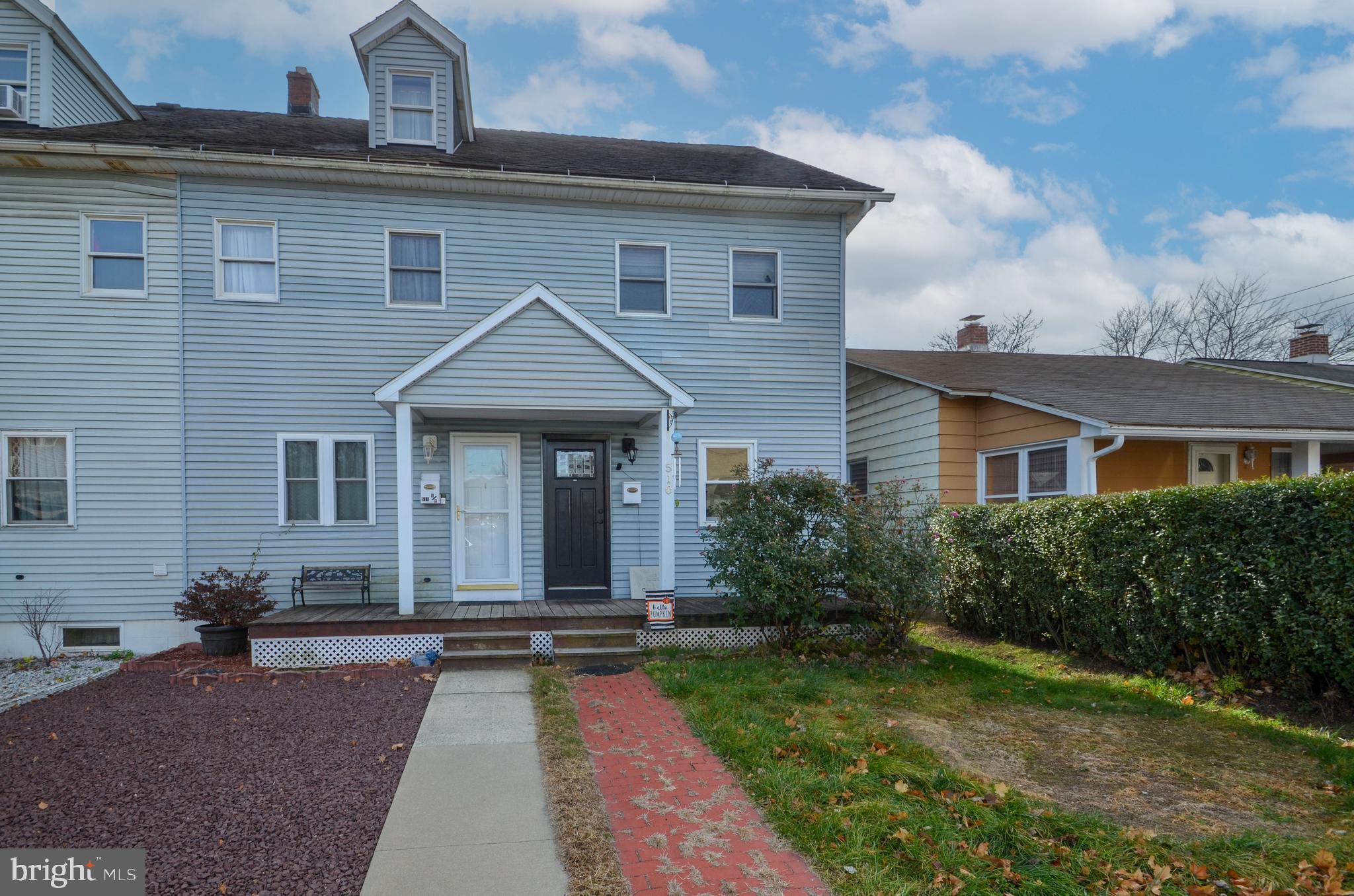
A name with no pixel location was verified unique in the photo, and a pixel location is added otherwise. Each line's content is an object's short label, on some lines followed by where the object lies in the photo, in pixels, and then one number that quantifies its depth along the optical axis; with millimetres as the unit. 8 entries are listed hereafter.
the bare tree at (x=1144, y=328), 28594
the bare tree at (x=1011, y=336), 30641
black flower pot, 8289
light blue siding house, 8836
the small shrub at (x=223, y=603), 8203
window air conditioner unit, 9281
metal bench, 9008
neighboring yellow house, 9289
